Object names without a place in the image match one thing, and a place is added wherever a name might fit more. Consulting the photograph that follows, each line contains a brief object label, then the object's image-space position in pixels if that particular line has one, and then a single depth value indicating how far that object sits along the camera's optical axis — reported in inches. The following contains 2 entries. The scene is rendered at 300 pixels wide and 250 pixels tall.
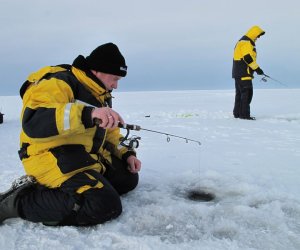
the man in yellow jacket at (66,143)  86.9
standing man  311.9
